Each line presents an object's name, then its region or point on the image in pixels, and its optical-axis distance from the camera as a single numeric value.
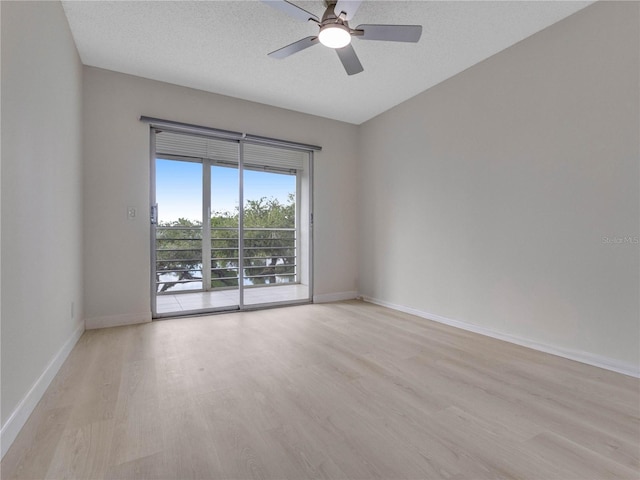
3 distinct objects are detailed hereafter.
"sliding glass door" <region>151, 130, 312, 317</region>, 4.48
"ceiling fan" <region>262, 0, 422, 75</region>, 2.05
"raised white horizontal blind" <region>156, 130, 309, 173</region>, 4.44
